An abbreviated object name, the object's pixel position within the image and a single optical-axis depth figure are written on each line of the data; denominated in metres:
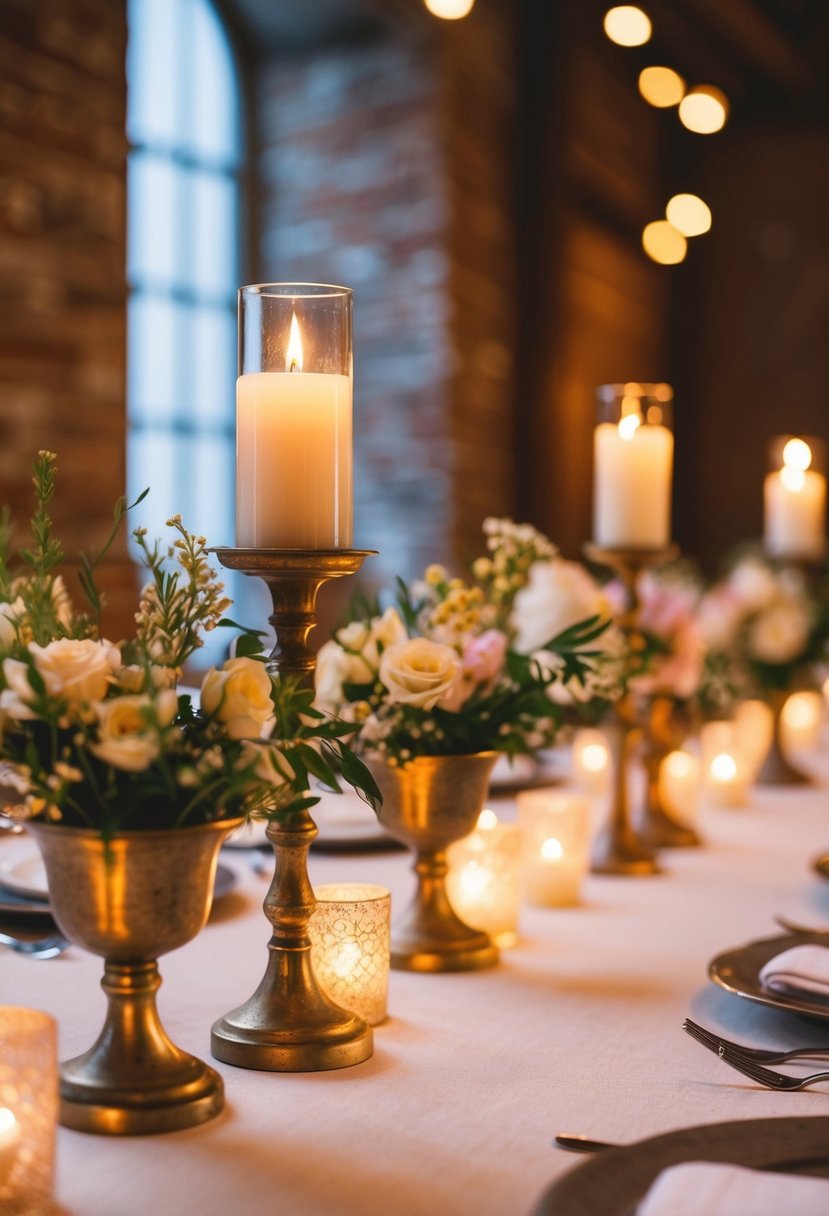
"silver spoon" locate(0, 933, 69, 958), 1.17
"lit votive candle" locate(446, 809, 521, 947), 1.29
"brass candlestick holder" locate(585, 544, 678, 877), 1.62
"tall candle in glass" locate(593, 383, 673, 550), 1.69
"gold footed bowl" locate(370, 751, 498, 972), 1.18
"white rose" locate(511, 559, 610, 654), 1.45
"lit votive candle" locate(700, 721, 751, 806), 2.04
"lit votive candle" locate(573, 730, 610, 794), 2.11
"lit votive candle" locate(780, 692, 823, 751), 2.71
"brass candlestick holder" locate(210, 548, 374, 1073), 0.94
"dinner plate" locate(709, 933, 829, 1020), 1.00
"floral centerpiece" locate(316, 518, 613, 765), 1.13
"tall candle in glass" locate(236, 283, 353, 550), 0.96
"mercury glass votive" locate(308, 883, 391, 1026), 1.02
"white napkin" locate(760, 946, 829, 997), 1.00
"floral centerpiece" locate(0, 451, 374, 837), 0.77
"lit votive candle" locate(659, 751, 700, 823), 1.78
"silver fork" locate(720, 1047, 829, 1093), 0.91
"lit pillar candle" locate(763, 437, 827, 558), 2.71
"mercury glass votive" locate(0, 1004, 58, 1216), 0.68
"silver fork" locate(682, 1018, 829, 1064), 0.95
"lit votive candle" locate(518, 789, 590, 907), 1.42
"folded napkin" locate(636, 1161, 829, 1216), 0.63
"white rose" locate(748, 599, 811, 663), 2.38
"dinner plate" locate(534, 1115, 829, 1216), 0.66
